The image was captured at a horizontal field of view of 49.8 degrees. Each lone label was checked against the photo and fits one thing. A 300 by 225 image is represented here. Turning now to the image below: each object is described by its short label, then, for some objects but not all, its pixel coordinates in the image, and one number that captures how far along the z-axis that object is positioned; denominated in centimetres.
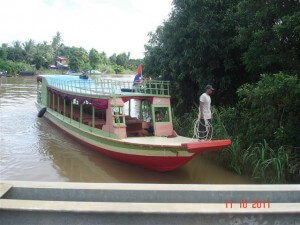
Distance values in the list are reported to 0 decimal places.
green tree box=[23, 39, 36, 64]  6694
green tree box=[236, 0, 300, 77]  803
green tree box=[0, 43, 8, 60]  5909
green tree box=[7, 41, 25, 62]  6538
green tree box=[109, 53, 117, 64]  8850
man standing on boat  782
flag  1188
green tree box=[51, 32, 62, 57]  7812
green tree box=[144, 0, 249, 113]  1062
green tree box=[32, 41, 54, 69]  6488
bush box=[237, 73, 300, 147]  713
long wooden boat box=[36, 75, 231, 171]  787
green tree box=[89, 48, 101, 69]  7431
